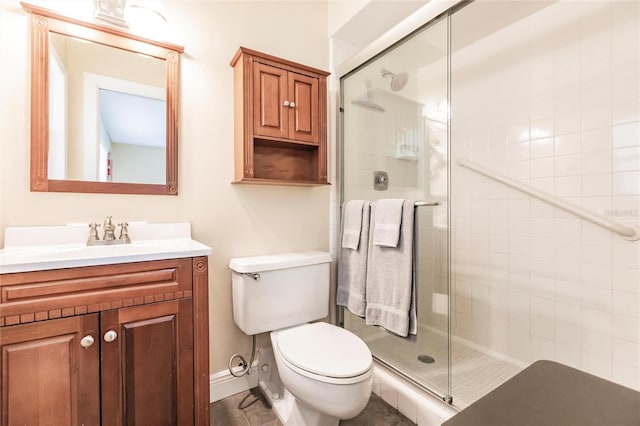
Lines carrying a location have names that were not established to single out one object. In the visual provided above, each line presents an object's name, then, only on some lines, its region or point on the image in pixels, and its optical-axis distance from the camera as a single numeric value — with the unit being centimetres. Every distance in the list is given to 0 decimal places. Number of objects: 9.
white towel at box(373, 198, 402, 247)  143
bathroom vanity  81
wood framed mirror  119
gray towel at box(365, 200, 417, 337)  137
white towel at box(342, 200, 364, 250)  166
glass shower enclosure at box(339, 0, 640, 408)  147
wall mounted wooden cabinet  150
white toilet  107
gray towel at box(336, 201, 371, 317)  161
